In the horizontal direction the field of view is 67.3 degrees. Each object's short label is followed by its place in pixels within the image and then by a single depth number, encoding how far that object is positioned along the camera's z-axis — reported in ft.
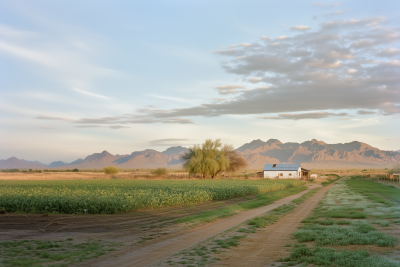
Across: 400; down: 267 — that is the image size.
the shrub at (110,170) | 364.38
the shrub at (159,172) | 326.57
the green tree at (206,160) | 241.96
